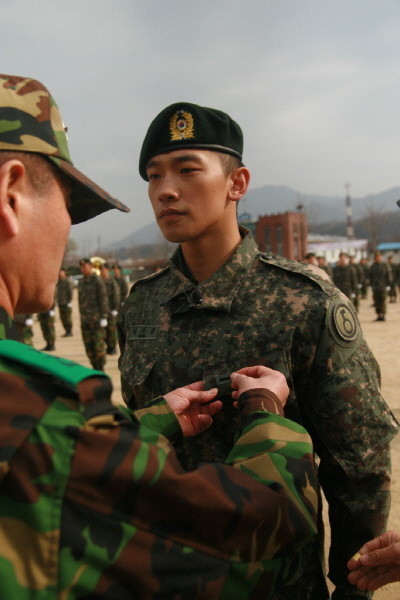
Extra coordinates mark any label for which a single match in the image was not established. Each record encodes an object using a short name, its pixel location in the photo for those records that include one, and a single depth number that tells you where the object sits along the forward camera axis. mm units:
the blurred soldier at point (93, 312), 10078
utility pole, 92938
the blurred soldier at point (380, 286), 15594
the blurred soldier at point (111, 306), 12656
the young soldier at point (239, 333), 1825
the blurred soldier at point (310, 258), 14972
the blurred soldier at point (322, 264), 18900
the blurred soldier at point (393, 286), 20966
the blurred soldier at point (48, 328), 12734
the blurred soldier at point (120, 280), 16875
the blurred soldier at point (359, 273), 19281
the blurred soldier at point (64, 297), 15109
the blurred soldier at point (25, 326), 10164
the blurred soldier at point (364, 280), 22203
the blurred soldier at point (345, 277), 17756
